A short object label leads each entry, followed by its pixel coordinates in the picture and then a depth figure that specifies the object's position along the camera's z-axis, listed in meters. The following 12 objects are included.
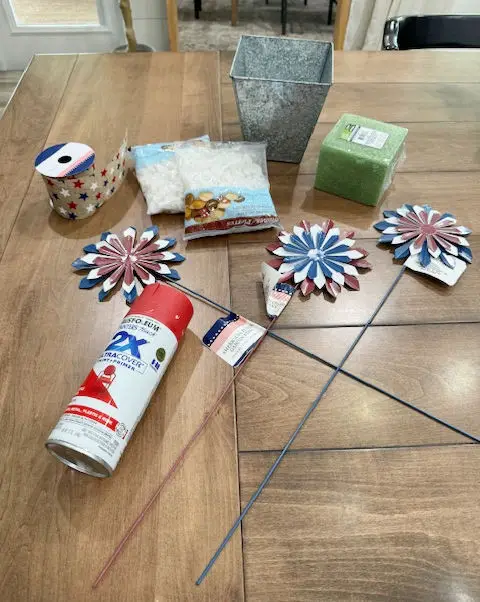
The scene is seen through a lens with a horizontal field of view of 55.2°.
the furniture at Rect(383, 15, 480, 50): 1.23
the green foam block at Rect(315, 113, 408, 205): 0.75
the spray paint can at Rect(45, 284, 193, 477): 0.46
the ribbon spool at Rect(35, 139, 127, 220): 0.70
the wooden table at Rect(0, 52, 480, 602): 0.43
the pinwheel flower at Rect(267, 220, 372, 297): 0.67
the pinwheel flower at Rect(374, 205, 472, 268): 0.71
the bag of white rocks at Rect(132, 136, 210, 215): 0.77
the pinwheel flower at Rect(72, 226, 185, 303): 0.67
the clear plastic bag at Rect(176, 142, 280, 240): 0.73
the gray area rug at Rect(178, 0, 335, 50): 2.57
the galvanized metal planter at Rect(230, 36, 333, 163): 0.76
